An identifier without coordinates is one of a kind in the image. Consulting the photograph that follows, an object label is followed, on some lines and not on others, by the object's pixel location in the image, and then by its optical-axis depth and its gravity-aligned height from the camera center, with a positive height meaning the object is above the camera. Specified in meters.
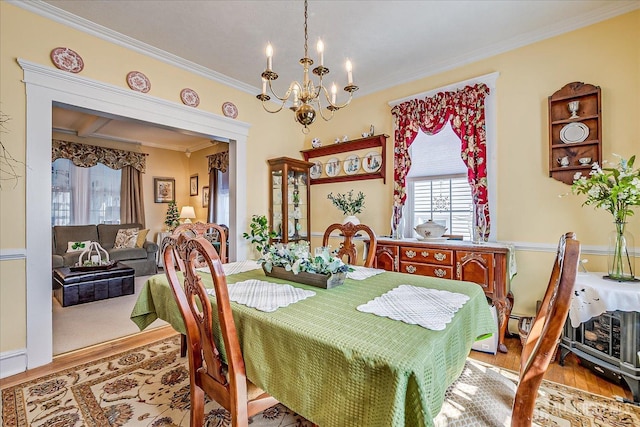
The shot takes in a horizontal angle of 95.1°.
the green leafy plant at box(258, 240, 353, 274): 1.60 -0.27
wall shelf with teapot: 2.44 +0.72
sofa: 5.04 -0.59
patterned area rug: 1.68 -1.18
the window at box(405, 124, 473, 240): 3.18 +0.33
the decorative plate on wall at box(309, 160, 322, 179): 4.40 +0.68
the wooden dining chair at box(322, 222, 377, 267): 2.23 -0.22
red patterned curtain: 2.94 +0.96
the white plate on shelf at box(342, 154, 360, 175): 3.97 +0.69
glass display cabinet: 4.08 +0.23
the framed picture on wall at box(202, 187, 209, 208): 6.61 +0.43
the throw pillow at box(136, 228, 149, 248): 5.73 -0.42
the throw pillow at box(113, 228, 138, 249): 5.60 -0.43
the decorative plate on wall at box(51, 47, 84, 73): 2.42 +1.33
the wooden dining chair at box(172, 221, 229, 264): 2.30 -0.11
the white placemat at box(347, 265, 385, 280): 1.79 -0.38
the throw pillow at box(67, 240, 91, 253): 4.42 -0.47
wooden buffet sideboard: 2.49 -0.45
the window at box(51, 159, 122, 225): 5.59 +0.44
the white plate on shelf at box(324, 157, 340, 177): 4.19 +0.70
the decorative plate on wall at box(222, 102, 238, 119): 3.63 +1.33
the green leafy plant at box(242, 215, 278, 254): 3.84 -0.22
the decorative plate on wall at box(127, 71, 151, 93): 2.85 +1.33
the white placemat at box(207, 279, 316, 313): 1.28 -0.39
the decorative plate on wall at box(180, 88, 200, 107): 3.24 +1.33
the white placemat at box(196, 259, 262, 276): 2.03 -0.38
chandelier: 1.74 +0.76
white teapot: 2.93 -0.16
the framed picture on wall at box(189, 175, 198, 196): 6.96 +0.73
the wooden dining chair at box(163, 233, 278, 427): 1.07 -0.53
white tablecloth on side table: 1.87 -0.56
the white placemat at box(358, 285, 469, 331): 1.10 -0.39
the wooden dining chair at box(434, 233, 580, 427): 0.84 -0.63
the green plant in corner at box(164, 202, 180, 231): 6.61 -0.05
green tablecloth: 0.80 -0.46
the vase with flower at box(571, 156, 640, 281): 2.01 +0.11
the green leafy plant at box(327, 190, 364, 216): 3.81 +0.15
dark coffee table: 3.71 -0.91
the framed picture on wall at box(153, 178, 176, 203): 6.67 +0.61
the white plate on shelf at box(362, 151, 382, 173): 3.76 +0.69
